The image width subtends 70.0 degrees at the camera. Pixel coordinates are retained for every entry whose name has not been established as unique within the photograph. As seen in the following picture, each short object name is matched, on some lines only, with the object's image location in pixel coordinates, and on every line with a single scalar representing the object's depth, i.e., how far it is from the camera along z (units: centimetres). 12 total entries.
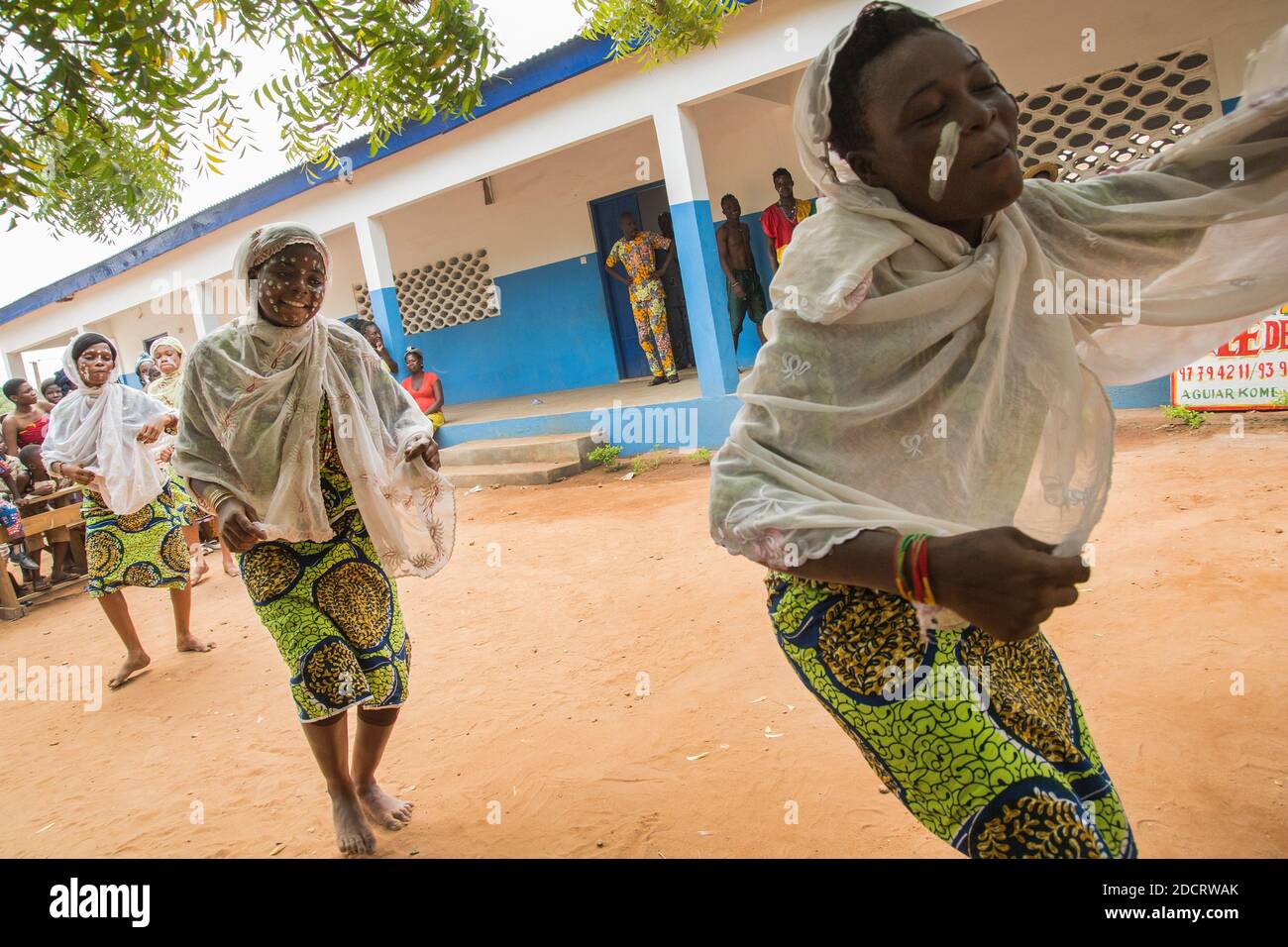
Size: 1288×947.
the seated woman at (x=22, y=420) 938
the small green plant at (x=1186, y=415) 694
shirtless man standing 1033
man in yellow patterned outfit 1104
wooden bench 879
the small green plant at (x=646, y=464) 942
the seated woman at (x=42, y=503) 919
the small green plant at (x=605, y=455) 1001
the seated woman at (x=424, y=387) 1181
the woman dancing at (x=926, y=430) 142
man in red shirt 981
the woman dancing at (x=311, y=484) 304
